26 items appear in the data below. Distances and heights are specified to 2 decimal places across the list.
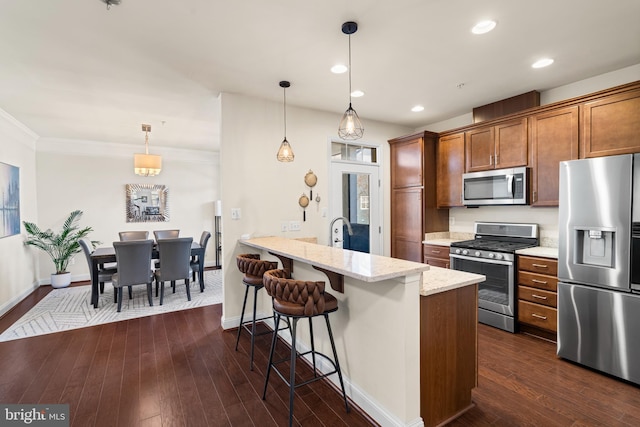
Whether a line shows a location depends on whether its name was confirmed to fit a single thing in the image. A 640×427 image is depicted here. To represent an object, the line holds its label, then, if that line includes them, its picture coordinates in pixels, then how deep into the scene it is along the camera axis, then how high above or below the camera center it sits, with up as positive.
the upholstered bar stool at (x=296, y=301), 1.84 -0.57
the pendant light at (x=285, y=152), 3.04 +0.57
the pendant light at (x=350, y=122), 2.19 +0.63
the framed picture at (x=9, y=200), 4.00 +0.18
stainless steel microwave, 3.36 +0.24
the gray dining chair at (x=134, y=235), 5.38 -0.43
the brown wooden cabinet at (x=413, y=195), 4.21 +0.18
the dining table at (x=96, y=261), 4.14 -0.69
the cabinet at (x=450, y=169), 4.03 +0.52
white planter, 5.16 -1.17
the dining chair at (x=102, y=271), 4.21 -0.86
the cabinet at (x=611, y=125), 2.58 +0.72
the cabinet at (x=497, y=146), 3.38 +0.73
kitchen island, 1.68 -0.78
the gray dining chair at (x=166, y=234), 5.58 -0.43
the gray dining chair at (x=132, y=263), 3.97 -0.70
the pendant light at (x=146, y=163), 4.66 +0.74
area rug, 3.51 -1.32
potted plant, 5.07 -0.56
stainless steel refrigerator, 2.26 -0.47
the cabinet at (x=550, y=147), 2.98 +0.60
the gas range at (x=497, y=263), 3.17 -0.63
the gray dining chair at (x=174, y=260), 4.29 -0.72
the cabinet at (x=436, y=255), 3.88 -0.63
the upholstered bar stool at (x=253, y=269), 2.61 -0.52
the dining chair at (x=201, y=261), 4.93 -0.87
